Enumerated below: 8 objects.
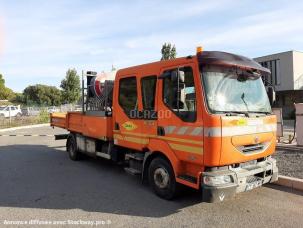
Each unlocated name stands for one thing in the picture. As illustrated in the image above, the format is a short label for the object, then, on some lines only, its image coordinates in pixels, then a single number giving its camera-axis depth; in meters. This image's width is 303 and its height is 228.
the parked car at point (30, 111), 29.78
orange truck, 3.72
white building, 22.54
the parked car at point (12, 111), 29.02
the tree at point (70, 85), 34.55
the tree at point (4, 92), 64.60
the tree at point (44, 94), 56.24
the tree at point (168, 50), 27.49
